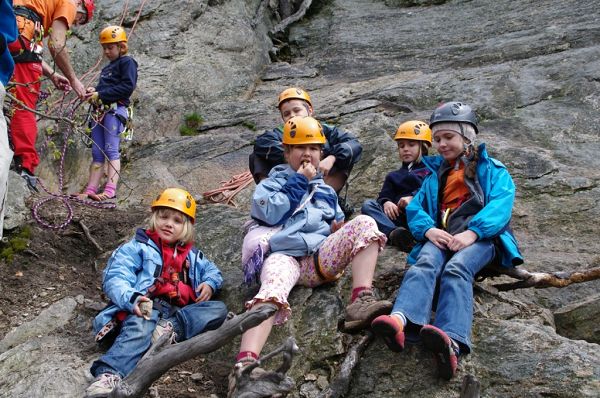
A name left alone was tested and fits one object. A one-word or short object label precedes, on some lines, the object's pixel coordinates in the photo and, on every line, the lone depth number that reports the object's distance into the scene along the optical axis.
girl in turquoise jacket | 4.33
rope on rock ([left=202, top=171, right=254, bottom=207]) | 8.61
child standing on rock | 8.78
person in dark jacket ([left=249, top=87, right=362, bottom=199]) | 6.45
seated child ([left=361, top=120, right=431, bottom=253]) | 6.07
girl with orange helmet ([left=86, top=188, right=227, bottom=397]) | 4.71
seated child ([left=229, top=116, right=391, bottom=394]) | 4.69
